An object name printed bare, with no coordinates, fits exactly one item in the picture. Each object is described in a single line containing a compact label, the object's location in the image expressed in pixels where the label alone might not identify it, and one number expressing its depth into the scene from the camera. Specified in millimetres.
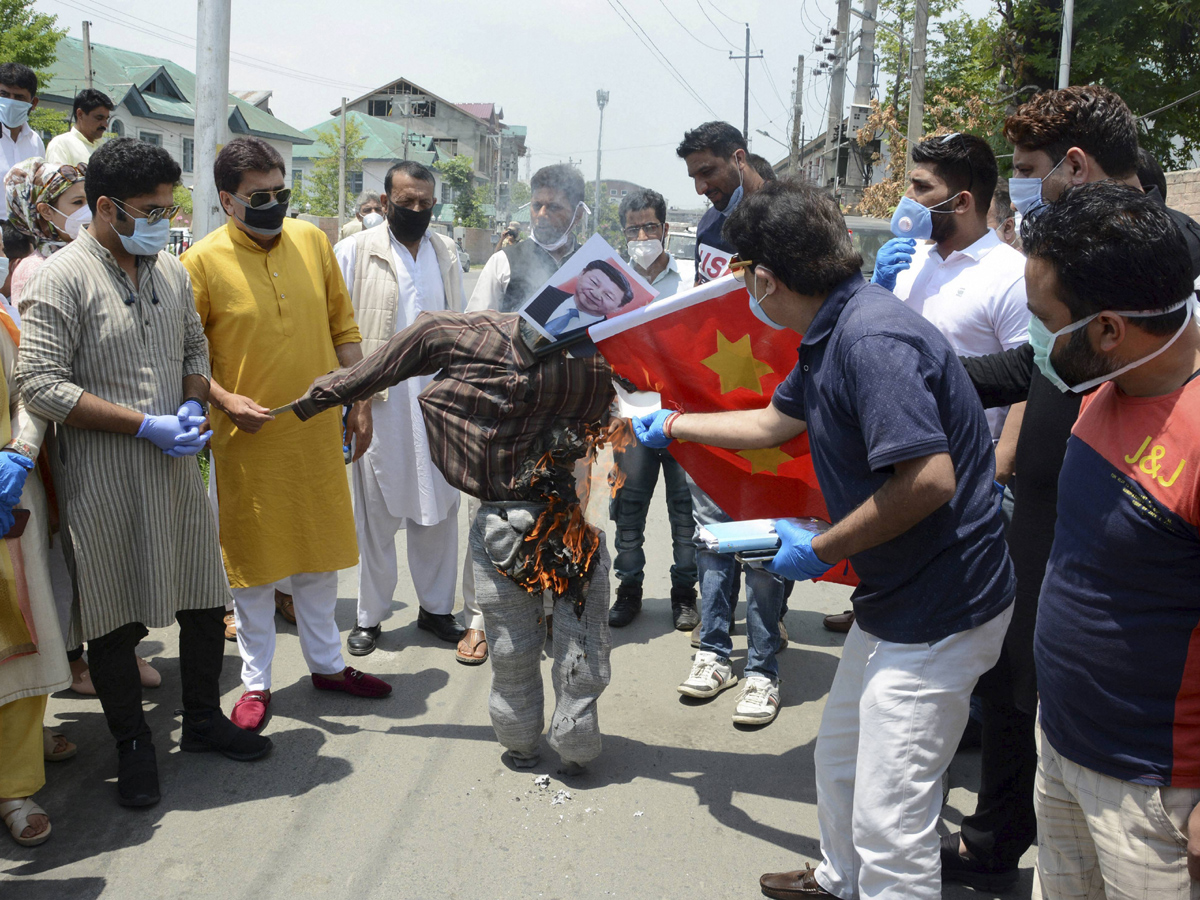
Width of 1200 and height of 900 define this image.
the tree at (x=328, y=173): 39094
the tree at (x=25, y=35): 18453
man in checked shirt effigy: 3189
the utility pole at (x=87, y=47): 29259
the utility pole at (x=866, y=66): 22578
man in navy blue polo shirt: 2088
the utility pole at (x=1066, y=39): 13977
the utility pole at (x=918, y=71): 17109
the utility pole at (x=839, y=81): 28344
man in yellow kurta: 3742
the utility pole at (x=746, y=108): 40719
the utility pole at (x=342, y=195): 27102
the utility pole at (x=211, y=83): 6113
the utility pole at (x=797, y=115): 33469
